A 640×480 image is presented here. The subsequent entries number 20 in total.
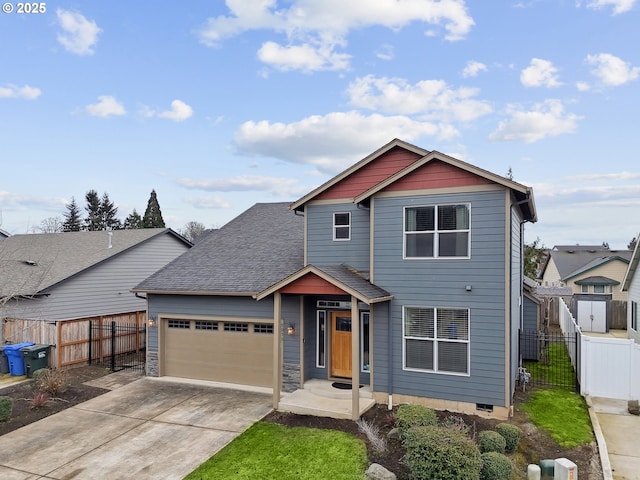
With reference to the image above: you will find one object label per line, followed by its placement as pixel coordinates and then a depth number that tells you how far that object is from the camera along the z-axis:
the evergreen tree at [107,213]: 49.78
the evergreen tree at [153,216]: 46.53
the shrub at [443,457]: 6.32
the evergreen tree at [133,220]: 50.10
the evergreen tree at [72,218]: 48.34
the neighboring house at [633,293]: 16.94
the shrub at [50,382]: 11.54
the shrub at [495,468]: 6.73
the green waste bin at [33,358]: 13.91
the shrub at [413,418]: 8.16
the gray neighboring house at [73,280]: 15.02
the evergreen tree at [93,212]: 49.22
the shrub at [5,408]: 9.70
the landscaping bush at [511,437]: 7.92
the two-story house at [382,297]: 9.77
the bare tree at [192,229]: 65.19
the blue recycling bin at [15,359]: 14.08
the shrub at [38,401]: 10.75
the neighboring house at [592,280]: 22.97
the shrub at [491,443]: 7.56
